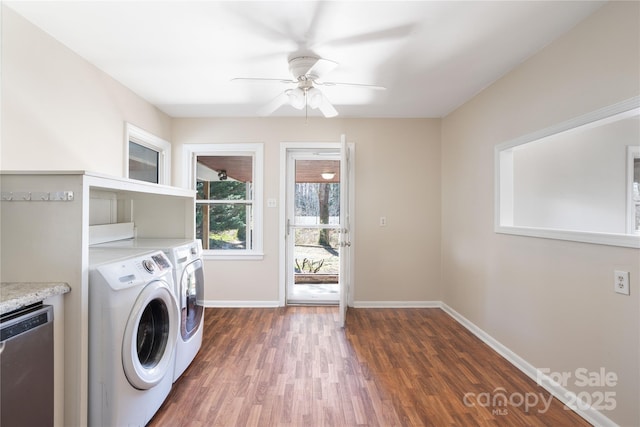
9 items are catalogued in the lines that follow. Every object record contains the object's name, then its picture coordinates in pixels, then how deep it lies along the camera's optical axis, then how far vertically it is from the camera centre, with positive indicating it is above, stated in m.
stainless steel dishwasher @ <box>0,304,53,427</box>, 1.04 -0.62
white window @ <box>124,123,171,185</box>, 2.80 +0.62
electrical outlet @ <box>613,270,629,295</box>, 1.47 -0.36
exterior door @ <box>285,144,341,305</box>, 3.65 -0.01
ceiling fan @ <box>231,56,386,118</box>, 2.05 +1.00
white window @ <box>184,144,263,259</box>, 3.56 +0.20
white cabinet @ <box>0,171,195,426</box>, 1.28 -0.15
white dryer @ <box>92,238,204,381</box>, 1.93 -0.53
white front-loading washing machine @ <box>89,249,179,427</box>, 1.33 -0.65
